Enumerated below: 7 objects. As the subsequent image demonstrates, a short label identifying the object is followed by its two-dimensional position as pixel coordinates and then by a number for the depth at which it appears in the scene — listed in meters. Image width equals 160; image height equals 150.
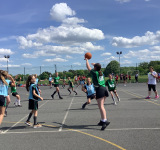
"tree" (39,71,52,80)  34.34
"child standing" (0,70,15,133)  4.88
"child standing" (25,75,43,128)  5.53
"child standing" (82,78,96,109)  8.95
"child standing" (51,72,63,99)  12.95
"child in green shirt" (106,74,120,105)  9.93
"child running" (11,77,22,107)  9.55
